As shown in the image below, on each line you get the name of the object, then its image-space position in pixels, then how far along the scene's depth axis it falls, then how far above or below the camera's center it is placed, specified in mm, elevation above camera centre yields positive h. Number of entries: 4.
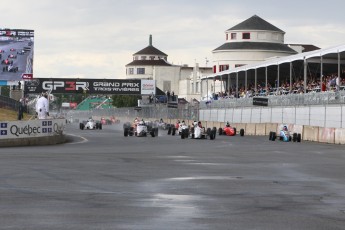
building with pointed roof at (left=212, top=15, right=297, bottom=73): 118375 +11374
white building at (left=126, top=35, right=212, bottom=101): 134250 +8979
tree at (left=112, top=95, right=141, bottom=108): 162375 +4132
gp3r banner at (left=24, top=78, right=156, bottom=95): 89500 +3891
